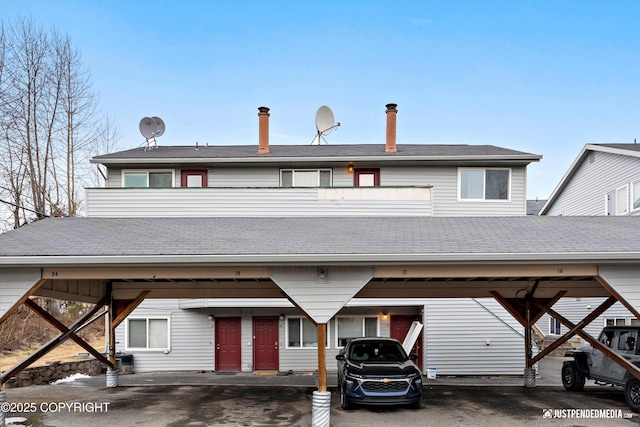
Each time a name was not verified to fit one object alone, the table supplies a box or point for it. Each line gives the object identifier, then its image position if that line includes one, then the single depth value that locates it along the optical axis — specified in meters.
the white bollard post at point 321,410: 9.39
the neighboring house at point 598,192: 19.94
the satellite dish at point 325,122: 23.00
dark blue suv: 10.82
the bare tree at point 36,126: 26.72
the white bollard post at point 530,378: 14.39
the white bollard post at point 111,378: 14.20
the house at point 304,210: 16.67
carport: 9.05
